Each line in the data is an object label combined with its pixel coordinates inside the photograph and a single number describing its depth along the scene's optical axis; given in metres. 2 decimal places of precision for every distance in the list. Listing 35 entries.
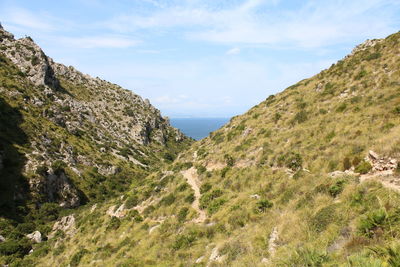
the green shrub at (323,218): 10.02
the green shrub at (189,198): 23.84
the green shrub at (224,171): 25.97
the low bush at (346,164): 15.36
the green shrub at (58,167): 48.29
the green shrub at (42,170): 45.29
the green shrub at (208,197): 21.55
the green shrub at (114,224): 25.69
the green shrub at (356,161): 14.91
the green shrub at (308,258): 7.17
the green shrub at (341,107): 24.02
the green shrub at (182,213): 20.98
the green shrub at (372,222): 8.03
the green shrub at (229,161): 27.64
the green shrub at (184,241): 15.95
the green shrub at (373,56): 30.43
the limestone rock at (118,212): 29.27
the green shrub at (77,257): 21.77
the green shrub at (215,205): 19.72
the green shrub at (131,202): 30.25
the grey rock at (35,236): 34.28
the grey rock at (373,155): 13.73
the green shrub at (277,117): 31.81
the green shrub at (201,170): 29.72
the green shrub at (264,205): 15.75
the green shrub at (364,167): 13.48
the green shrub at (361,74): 28.36
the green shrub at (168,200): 25.45
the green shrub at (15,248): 30.33
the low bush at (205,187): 24.72
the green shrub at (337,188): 12.37
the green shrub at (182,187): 26.96
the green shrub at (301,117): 27.54
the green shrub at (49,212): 40.91
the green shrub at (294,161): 19.62
